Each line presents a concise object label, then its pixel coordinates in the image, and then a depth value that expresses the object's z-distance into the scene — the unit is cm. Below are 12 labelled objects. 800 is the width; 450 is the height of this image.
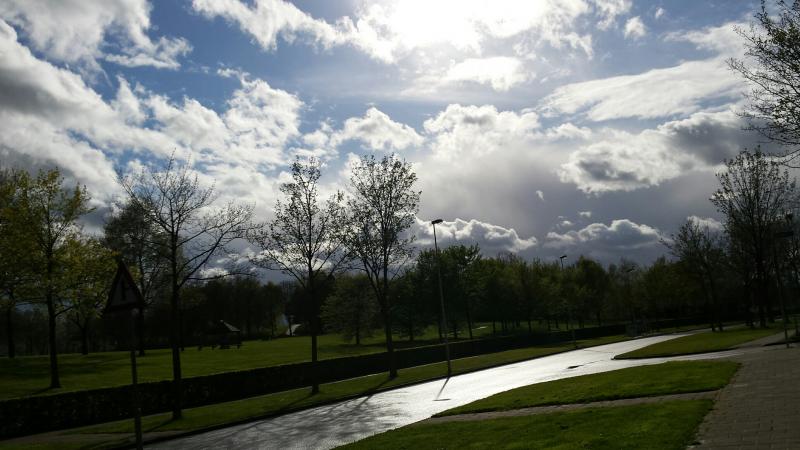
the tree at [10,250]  3083
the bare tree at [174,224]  2430
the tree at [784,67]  1507
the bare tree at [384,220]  3831
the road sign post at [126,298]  988
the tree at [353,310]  7969
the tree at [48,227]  3306
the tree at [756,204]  4959
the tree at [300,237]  3228
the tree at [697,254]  6175
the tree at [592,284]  10555
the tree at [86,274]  3456
